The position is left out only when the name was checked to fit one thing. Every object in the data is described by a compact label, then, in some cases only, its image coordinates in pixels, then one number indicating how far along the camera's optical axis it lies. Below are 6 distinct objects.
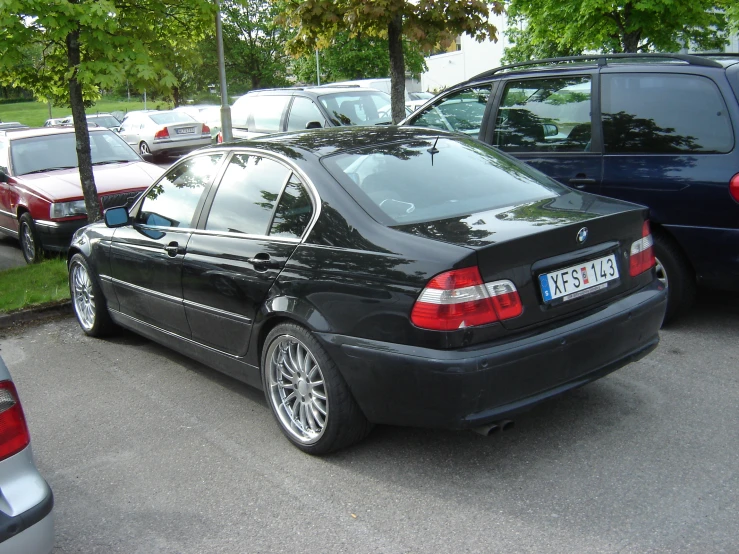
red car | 9.14
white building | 52.38
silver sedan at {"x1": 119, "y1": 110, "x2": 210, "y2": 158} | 24.89
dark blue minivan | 5.23
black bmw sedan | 3.45
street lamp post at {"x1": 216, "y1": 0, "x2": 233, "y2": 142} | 13.90
